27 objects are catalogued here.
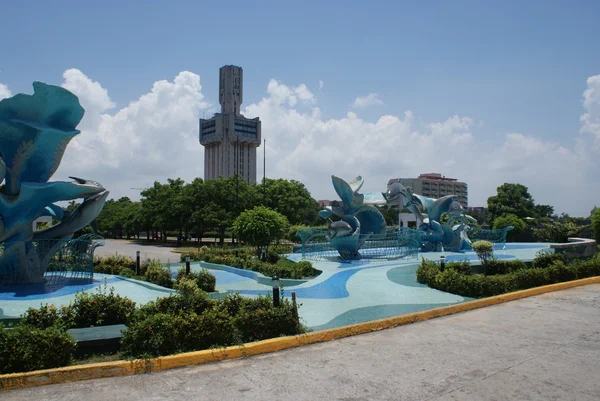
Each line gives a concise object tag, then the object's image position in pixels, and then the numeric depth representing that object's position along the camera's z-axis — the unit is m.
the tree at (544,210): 62.16
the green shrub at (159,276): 15.99
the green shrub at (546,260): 15.70
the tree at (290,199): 51.06
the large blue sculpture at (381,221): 21.61
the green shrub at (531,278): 13.47
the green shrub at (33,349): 6.06
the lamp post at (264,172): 44.09
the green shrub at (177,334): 6.92
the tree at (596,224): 29.70
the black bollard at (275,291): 8.40
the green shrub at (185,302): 8.07
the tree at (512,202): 55.41
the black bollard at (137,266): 18.47
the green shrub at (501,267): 15.95
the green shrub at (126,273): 17.84
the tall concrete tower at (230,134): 109.62
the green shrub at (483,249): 16.14
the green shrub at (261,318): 7.85
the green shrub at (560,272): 14.55
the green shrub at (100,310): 8.33
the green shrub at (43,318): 7.26
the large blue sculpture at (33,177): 12.96
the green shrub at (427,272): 14.30
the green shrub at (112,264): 18.94
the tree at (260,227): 22.19
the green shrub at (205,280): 15.02
